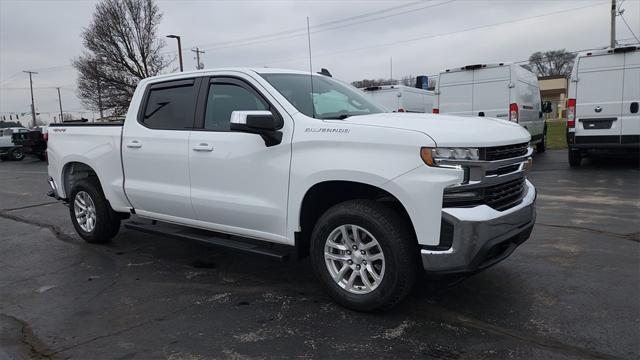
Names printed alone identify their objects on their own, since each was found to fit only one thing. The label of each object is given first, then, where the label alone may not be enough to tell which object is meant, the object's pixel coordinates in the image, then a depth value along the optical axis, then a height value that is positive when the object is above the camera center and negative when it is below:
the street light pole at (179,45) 37.73 +5.90
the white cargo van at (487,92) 12.59 +0.59
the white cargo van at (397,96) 15.59 +0.69
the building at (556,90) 57.95 +2.71
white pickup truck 3.45 -0.45
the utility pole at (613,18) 26.10 +4.80
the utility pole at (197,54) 50.63 +6.91
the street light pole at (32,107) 69.56 +2.84
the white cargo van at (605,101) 10.73 +0.25
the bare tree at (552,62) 60.41 +6.41
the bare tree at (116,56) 37.72 +5.21
